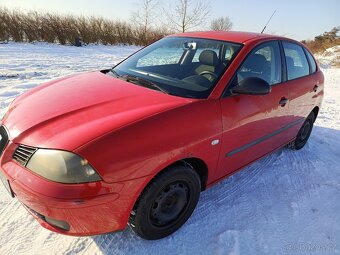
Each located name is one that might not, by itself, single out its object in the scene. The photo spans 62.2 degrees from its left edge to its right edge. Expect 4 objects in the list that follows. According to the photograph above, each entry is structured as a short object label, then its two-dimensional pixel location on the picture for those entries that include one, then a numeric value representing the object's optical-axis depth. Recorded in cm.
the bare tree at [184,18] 2228
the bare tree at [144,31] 2143
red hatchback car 173
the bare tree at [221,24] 2594
